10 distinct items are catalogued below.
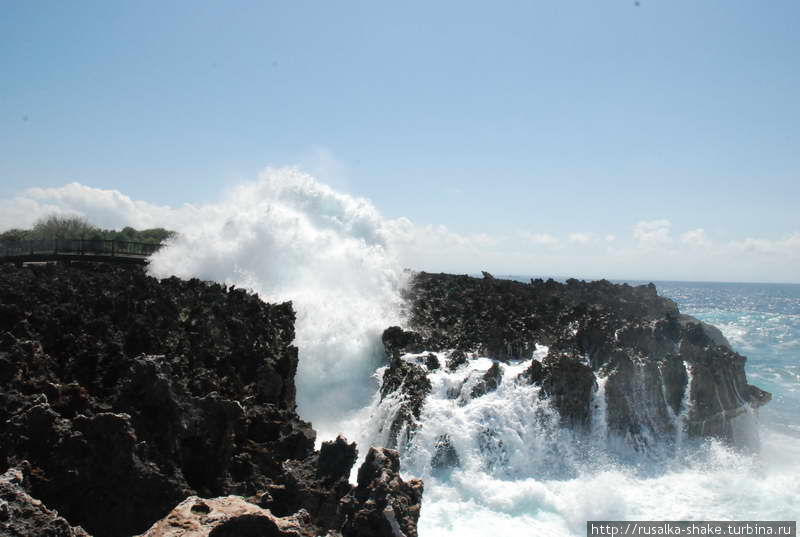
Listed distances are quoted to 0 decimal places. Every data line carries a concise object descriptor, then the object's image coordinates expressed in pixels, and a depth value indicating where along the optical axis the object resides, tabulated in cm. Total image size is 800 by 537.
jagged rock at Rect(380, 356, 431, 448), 1541
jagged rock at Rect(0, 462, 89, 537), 404
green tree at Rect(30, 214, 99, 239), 6456
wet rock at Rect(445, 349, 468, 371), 1767
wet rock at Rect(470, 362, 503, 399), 1639
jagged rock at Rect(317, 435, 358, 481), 761
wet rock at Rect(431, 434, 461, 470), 1457
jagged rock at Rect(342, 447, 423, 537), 610
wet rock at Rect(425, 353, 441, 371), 1764
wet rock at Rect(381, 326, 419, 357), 1945
